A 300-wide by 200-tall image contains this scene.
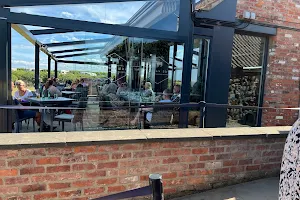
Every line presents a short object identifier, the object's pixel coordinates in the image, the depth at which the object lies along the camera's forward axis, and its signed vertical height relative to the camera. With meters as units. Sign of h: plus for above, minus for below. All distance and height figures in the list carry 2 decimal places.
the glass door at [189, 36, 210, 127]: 5.18 +0.32
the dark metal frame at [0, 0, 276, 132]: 3.74 +0.90
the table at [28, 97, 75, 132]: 4.90 -0.49
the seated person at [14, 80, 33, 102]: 5.00 -0.34
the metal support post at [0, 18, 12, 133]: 3.66 +0.05
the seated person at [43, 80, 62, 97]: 5.55 -0.28
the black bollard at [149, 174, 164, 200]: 0.98 -0.44
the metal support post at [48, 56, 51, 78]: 6.15 +0.29
